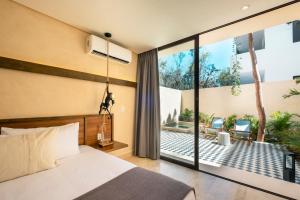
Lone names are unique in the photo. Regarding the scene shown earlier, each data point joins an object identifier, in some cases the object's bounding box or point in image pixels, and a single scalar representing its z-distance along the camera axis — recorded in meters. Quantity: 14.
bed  1.05
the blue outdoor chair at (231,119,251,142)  4.79
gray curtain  3.06
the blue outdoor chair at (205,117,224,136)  5.15
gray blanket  1.02
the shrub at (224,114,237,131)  5.46
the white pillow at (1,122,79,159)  1.57
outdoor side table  4.34
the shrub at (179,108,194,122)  2.83
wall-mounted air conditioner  2.33
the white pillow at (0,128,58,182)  1.20
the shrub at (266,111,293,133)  3.87
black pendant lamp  2.40
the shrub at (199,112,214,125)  5.01
